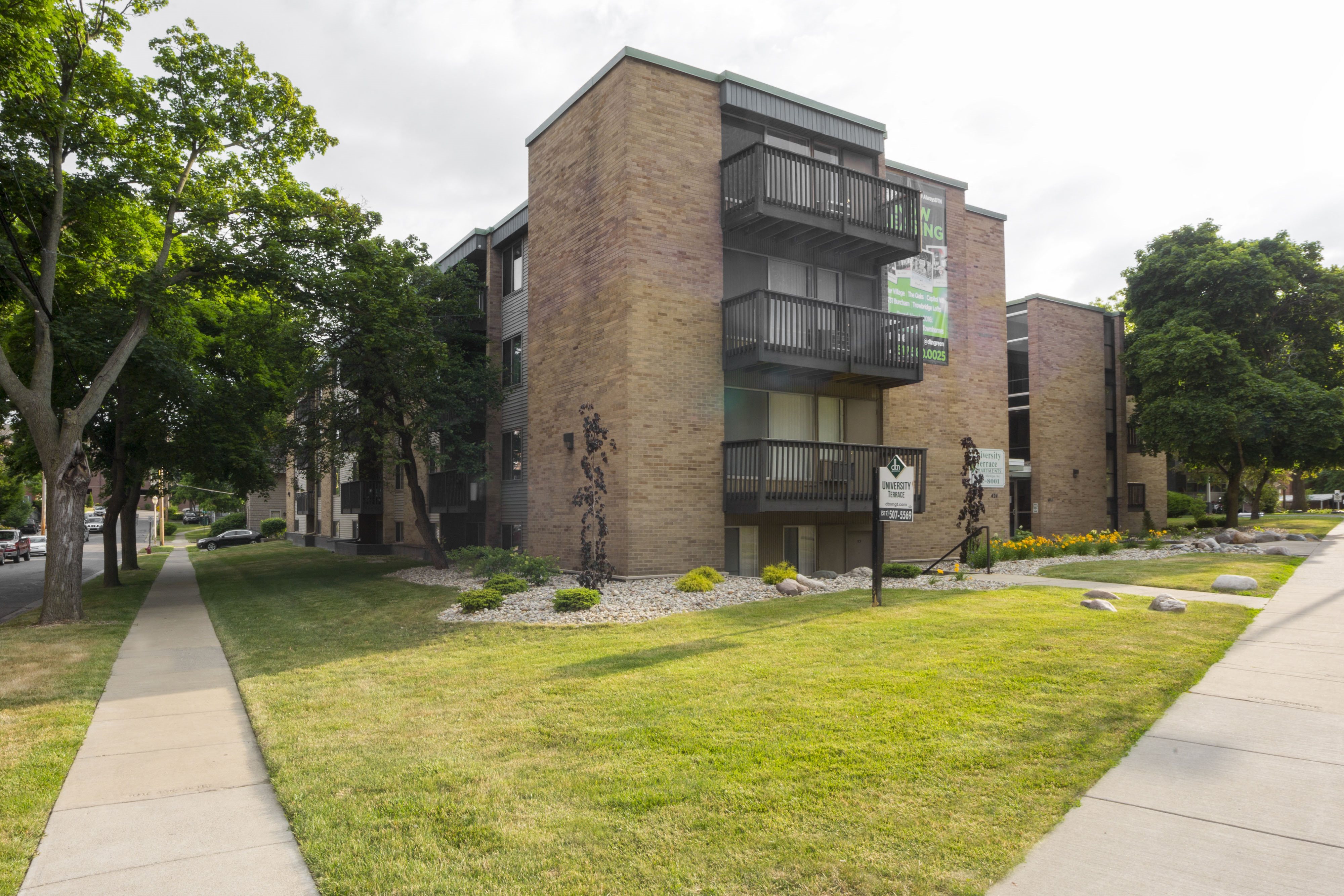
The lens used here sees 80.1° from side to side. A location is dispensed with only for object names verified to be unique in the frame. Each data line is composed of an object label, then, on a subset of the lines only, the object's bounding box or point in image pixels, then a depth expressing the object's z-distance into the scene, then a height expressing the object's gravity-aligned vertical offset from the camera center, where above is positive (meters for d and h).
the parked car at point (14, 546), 34.19 -2.57
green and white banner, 19.92 +5.18
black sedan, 48.50 -3.28
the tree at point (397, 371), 17.89 +2.83
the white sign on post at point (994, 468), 20.86 +0.44
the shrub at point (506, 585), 14.00 -1.74
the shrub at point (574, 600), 12.38 -1.78
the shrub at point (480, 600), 12.95 -1.86
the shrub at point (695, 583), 13.77 -1.68
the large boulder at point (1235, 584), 12.69 -1.59
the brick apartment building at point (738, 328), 15.97 +3.47
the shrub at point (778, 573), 14.52 -1.61
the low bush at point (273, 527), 55.22 -2.78
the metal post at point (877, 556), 12.03 -1.07
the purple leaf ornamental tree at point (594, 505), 14.38 -0.37
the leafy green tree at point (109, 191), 13.47 +5.70
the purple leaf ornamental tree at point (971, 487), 18.09 -0.06
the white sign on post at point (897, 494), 11.90 -0.13
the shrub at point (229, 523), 58.53 -2.66
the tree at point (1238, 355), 26.89 +4.62
